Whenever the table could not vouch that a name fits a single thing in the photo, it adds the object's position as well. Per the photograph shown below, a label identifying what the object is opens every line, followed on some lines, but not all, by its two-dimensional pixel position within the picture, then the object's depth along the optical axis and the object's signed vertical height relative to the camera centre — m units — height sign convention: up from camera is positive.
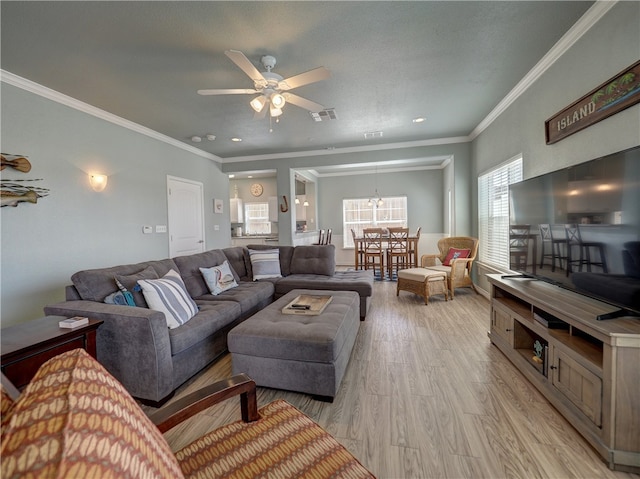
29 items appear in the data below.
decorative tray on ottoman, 2.29 -0.67
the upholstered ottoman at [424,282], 4.05 -0.84
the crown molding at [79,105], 2.75 +1.52
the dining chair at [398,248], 6.05 -0.49
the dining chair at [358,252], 6.38 -0.58
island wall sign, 1.75 +0.86
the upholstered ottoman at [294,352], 1.86 -0.85
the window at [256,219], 8.59 +0.31
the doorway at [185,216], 4.79 +0.26
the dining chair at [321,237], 7.13 -0.24
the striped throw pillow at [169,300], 2.11 -0.54
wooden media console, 1.31 -0.80
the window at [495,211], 3.62 +0.20
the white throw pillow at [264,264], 3.86 -0.49
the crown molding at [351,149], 5.06 +1.53
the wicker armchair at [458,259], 4.34 -0.55
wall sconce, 3.53 +0.64
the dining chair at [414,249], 6.05 -0.50
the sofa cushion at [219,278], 3.07 -0.55
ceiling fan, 2.18 +1.21
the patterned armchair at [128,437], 0.41 -0.39
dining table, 6.07 -0.45
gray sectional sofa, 1.84 -0.72
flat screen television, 1.46 -0.03
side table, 1.38 -0.60
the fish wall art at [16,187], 2.66 +0.47
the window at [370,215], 7.78 +0.35
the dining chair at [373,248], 6.07 -0.49
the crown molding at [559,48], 1.96 +1.50
